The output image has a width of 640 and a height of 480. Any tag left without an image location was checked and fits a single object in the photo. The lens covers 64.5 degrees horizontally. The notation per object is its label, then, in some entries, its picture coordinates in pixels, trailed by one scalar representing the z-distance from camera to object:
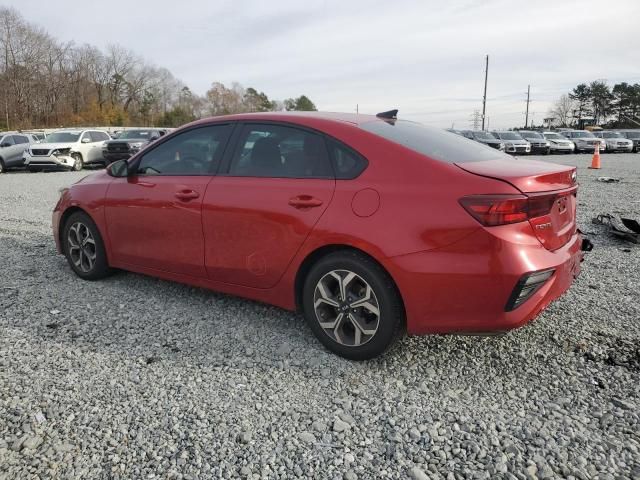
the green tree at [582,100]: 88.69
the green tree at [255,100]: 95.88
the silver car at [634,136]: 34.03
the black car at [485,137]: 29.11
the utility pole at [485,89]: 62.84
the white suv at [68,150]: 19.38
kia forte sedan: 2.74
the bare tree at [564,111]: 93.00
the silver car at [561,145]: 32.66
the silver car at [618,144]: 33.09
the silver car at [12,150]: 19.91
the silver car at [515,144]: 29.72
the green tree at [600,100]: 85.00
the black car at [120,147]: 20.41
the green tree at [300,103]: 103.63
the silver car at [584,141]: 33.03
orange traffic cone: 18.66
